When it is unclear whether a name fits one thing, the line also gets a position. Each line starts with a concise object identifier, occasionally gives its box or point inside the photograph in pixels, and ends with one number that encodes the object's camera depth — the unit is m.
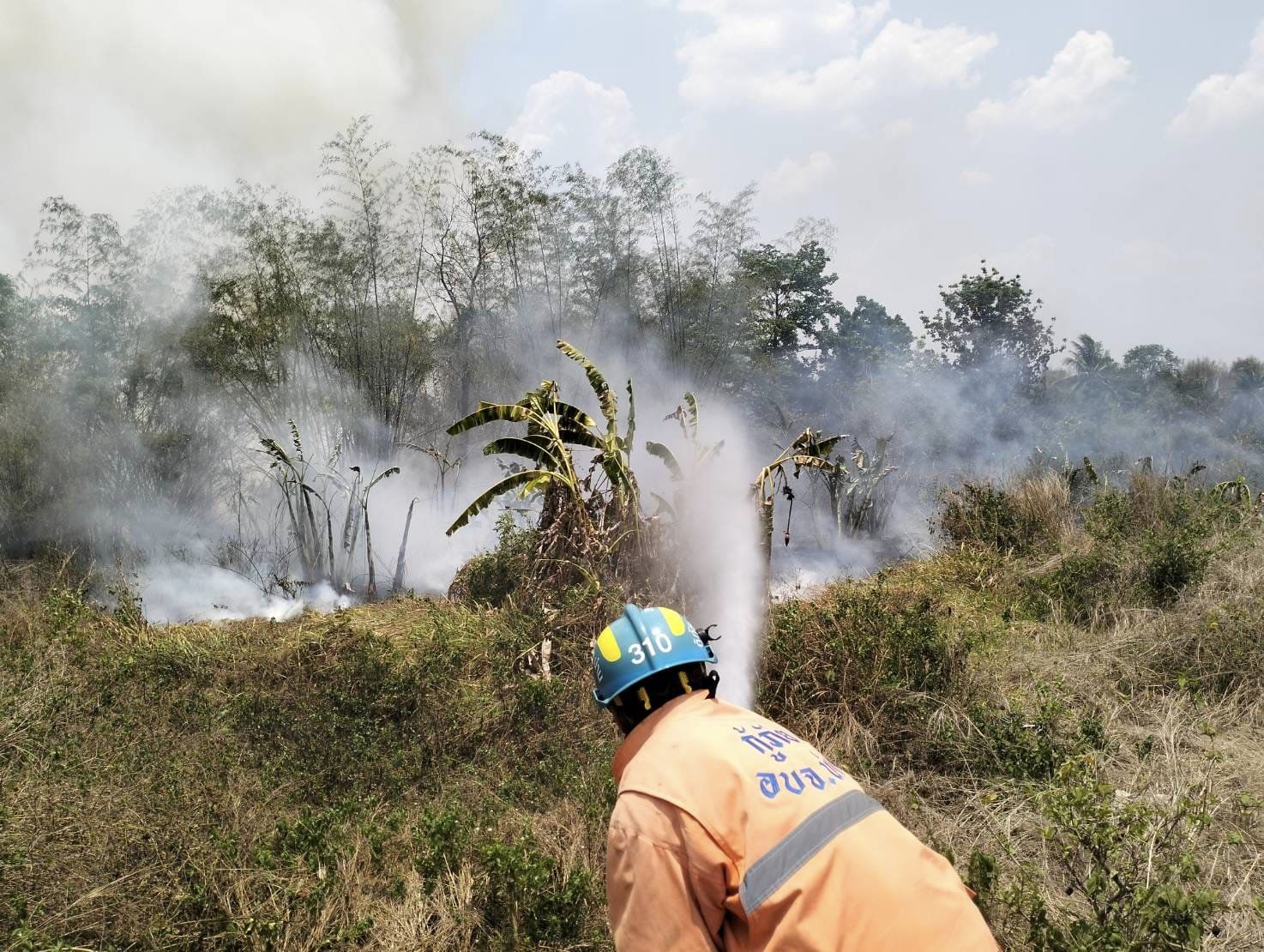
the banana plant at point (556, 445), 8.37
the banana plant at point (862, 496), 15.75
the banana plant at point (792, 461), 8.47
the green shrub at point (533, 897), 3.47
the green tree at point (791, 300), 22.31
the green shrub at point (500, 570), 9.19
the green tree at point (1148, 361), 29.66
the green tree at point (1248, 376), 23.92
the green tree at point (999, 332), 22.92
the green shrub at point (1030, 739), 4.71
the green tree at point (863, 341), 22.98
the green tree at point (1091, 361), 28.16
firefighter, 1.53
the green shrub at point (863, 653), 5.83
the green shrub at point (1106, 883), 2.62
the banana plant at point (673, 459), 9.38
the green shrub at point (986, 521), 11.12
